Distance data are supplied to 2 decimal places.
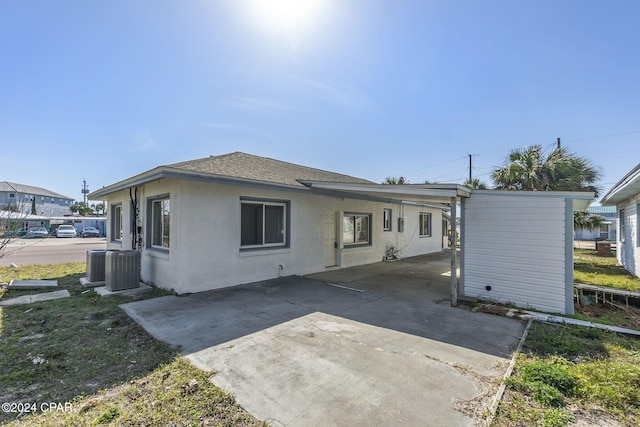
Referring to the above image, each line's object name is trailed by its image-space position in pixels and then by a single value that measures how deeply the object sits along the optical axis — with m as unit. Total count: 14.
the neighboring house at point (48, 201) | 49.78
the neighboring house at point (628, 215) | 8.23
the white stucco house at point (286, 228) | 5.94
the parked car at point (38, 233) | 28.38
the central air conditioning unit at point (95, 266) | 7.89
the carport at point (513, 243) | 5.74
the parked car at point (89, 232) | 32.75
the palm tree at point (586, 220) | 14.70
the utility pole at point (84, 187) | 61.61
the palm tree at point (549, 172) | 11.96
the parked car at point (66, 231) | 31.06
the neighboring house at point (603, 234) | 29.23
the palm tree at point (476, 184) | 18.53
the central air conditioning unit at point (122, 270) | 6.94
